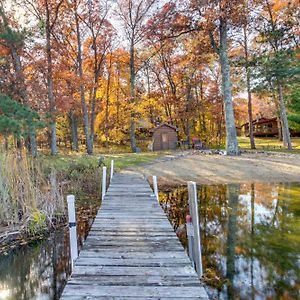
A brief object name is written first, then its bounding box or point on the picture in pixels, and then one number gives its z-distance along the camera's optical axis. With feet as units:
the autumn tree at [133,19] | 72.69
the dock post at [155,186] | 21.80
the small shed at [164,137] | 84.33
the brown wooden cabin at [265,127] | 124.07
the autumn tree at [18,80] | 42.65
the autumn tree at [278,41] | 53.83
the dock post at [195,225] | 11.51
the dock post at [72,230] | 11.85
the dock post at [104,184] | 23.01
